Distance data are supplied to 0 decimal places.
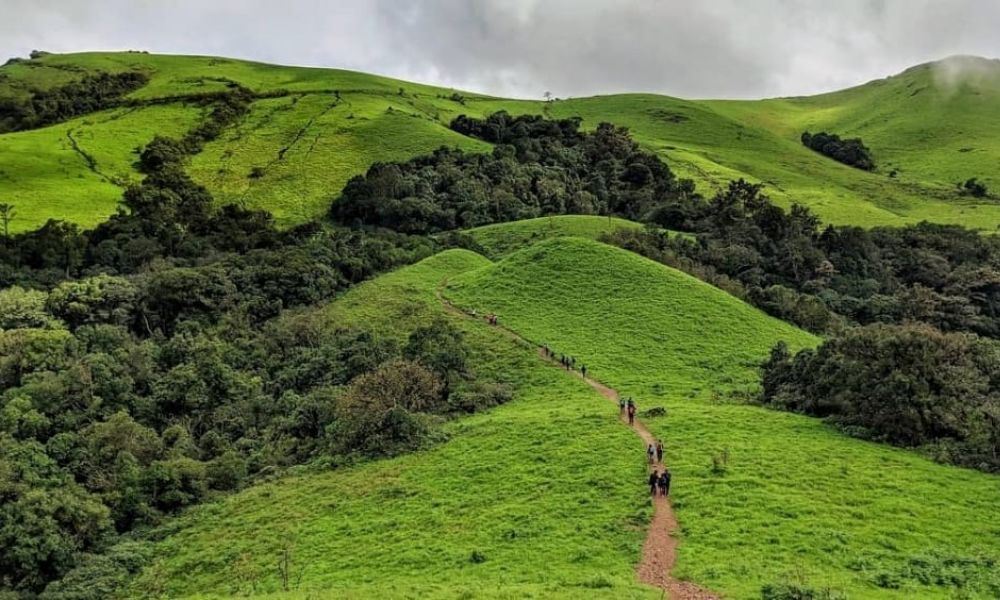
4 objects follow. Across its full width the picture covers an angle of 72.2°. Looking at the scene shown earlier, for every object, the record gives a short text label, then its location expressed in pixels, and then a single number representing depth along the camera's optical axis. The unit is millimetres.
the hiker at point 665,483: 32006
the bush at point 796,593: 21172
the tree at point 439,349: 56062
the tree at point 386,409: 45562
